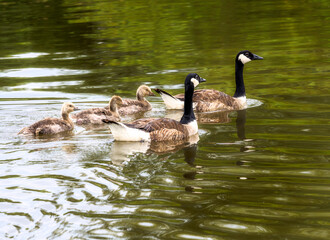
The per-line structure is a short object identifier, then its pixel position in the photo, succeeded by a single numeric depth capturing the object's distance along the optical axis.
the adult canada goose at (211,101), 15.28
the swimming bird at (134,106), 15.37
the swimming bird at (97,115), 13.98
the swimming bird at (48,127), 12.70
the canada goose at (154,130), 11.77
